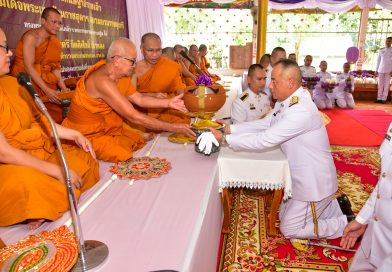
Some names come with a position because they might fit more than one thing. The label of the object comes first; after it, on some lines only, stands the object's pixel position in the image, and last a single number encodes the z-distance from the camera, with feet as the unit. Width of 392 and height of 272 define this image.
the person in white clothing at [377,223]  4.33
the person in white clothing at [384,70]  27.50
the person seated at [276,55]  16.69
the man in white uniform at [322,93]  25.22
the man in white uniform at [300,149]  6.87
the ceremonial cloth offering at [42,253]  3.05
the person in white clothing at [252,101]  10.23
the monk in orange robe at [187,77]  17.35
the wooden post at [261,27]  27.63
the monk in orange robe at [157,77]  10.52
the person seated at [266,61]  18.19
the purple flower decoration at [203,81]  8.05
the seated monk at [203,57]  25.87
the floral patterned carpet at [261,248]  6.86
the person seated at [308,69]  25.41
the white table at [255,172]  6.53
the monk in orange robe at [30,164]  4.52
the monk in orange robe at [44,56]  11.27
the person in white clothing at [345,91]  25.72
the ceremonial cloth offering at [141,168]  5.64
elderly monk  6.89
